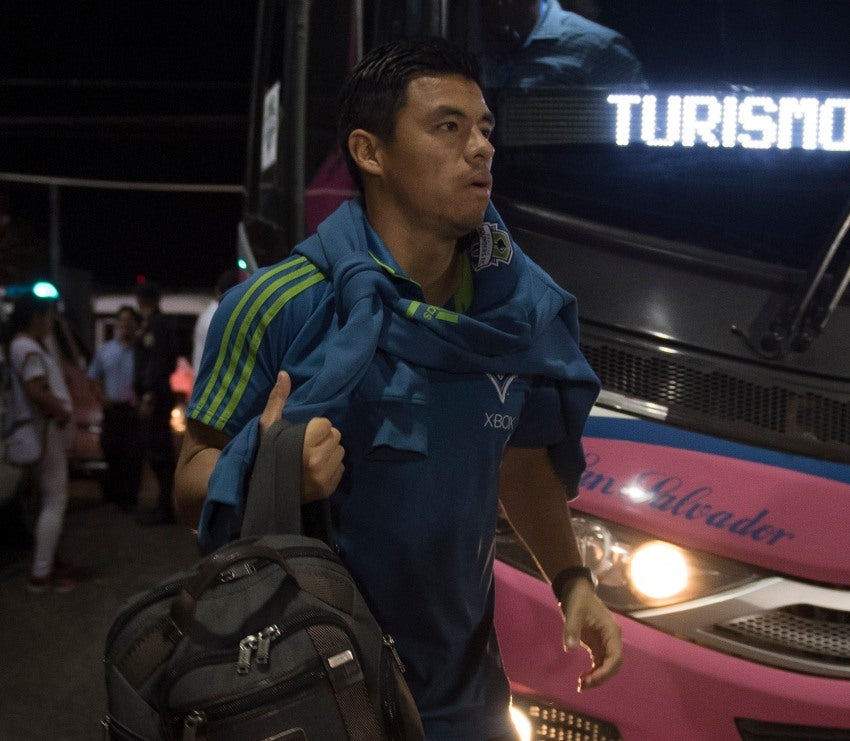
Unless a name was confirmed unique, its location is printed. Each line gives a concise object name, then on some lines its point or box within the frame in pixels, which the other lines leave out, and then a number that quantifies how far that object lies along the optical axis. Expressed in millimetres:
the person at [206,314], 6742
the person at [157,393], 8555
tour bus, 2570
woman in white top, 6418
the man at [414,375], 1701
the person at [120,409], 9125
